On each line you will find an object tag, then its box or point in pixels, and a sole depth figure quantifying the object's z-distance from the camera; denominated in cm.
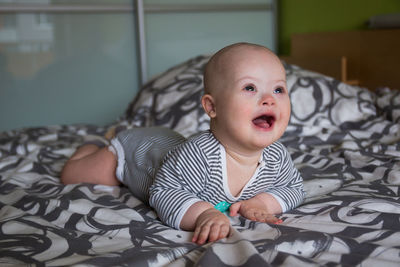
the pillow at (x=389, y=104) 171
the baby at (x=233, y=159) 84
